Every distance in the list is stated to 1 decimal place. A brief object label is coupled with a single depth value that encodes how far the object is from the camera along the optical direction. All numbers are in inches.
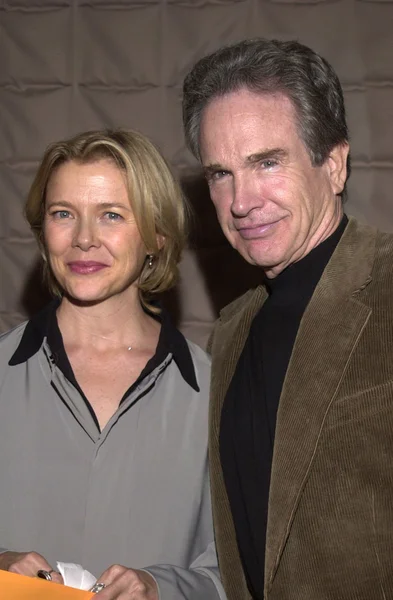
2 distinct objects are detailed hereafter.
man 71.4
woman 74.9
